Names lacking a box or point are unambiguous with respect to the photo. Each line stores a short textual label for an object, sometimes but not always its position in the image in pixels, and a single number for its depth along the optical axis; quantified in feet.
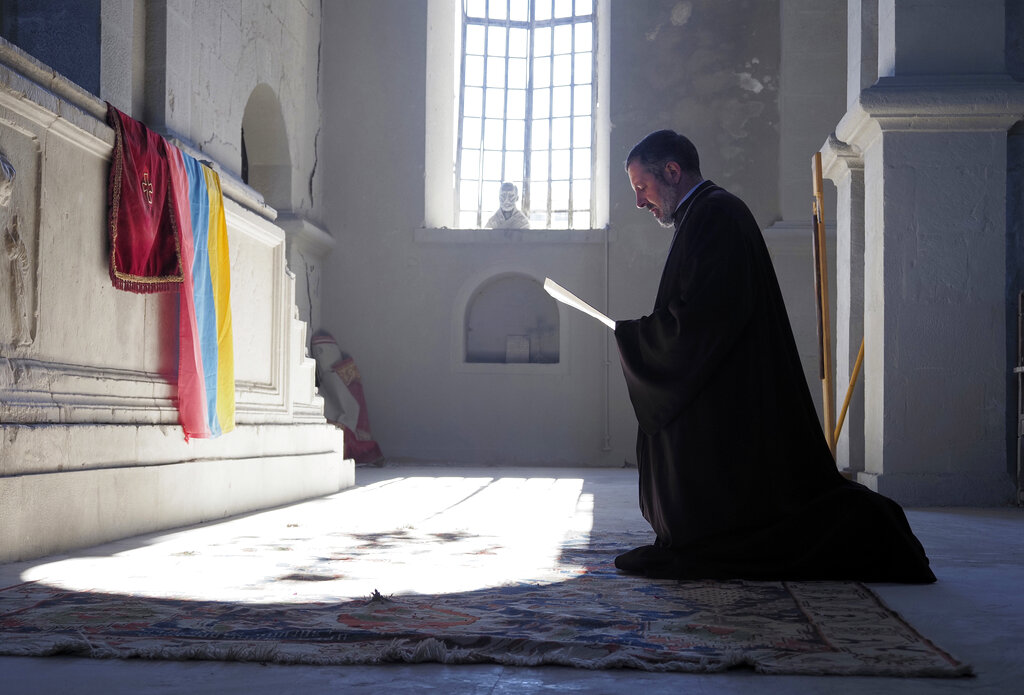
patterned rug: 6.86
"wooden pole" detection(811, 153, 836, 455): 21.49
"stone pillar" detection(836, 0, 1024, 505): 20.08
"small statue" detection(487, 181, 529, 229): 39.22
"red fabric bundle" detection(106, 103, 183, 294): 15.76
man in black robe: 10.60
